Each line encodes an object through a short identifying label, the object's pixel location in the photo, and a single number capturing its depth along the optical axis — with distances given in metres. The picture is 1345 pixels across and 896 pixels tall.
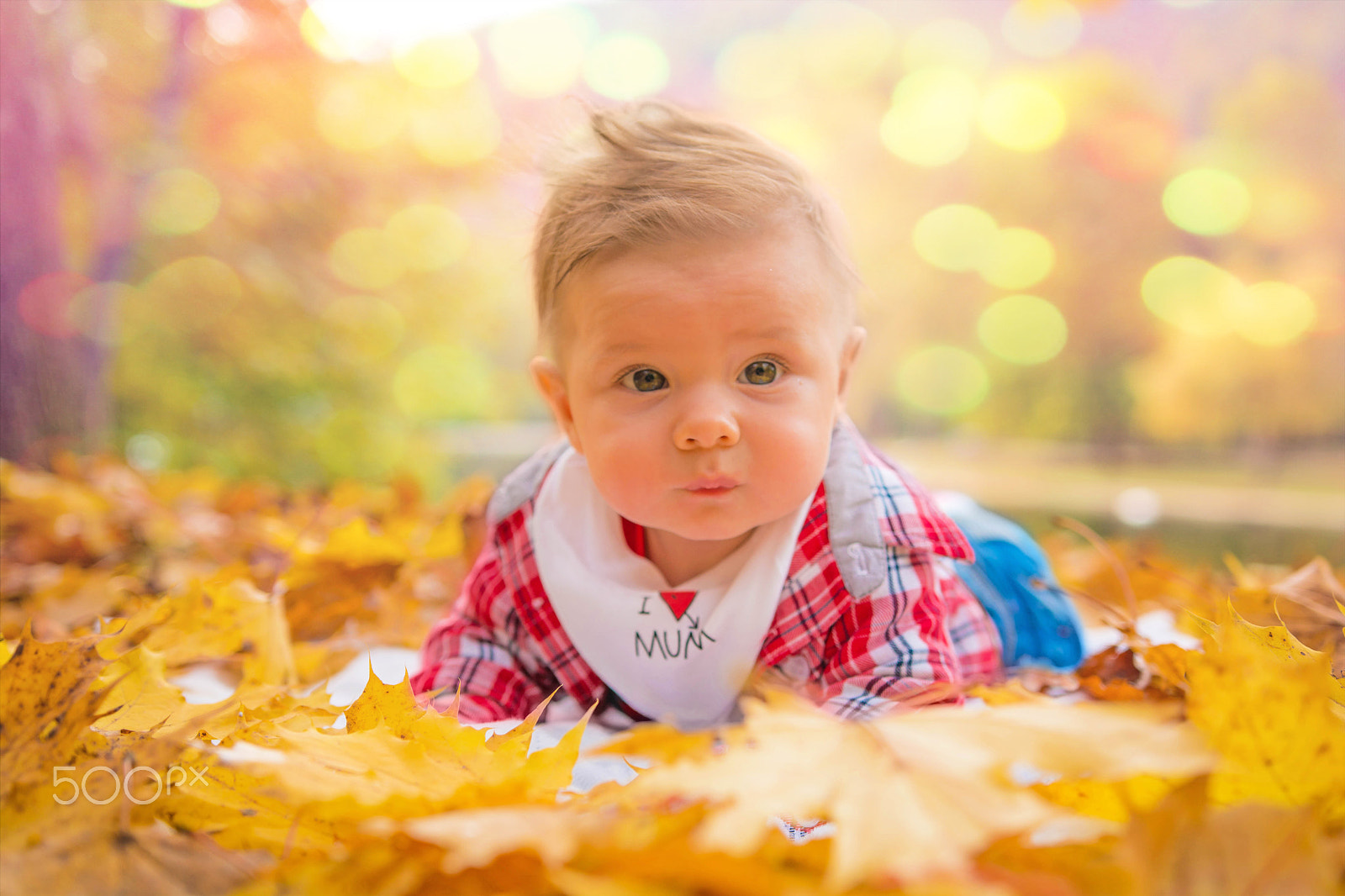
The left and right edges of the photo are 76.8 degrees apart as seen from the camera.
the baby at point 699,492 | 0.73
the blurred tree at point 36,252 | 1.95
